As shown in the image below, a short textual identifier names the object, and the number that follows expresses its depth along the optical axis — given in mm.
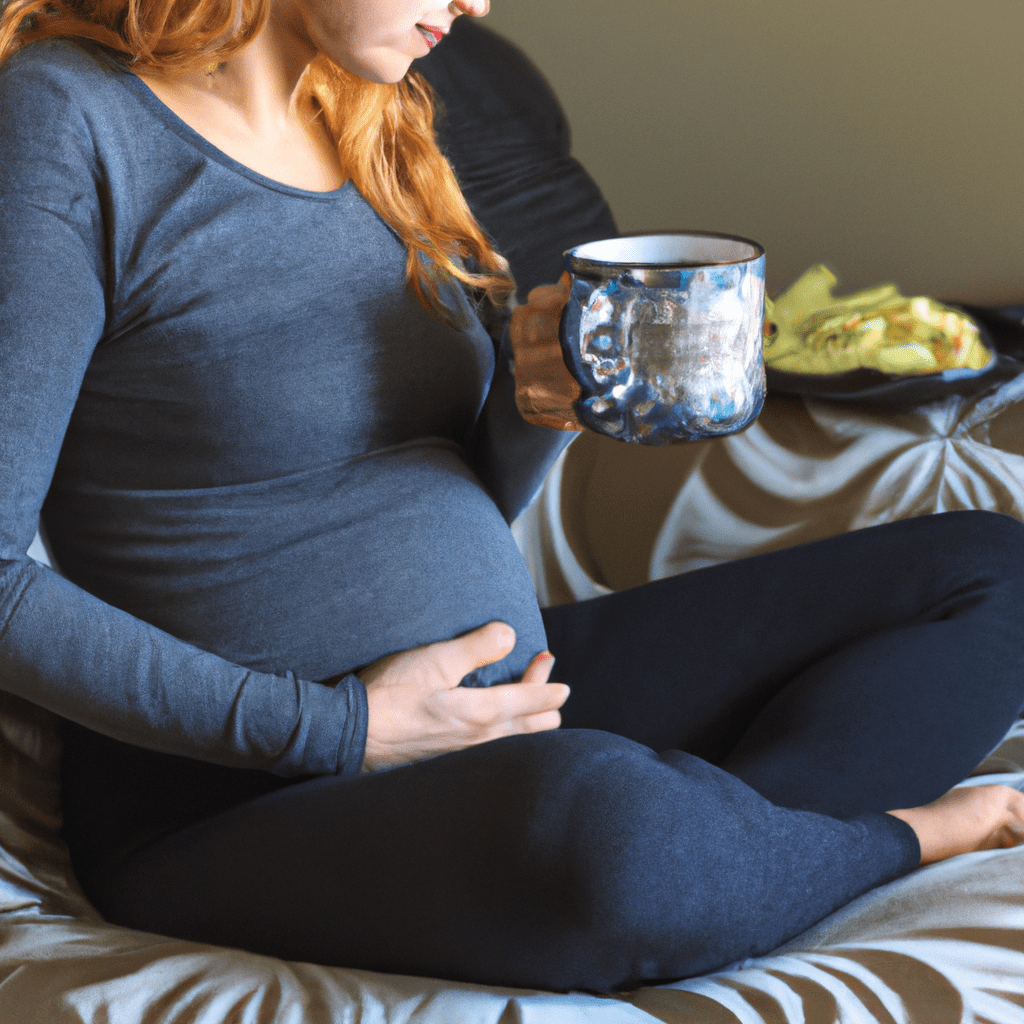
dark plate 1617
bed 1090
